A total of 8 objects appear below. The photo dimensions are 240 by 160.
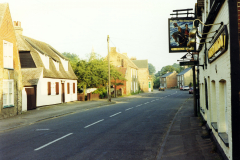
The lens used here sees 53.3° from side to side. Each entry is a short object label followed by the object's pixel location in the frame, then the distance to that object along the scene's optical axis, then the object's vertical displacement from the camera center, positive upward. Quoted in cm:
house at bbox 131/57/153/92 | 8081 +178
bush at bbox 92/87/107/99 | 4242 -104
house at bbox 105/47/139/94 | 6050 +532
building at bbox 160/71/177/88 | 12038 +275
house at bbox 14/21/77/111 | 2430 +141
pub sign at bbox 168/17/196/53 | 1550 +342
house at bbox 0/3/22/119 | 1797 +130
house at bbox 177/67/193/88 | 10756 +347
